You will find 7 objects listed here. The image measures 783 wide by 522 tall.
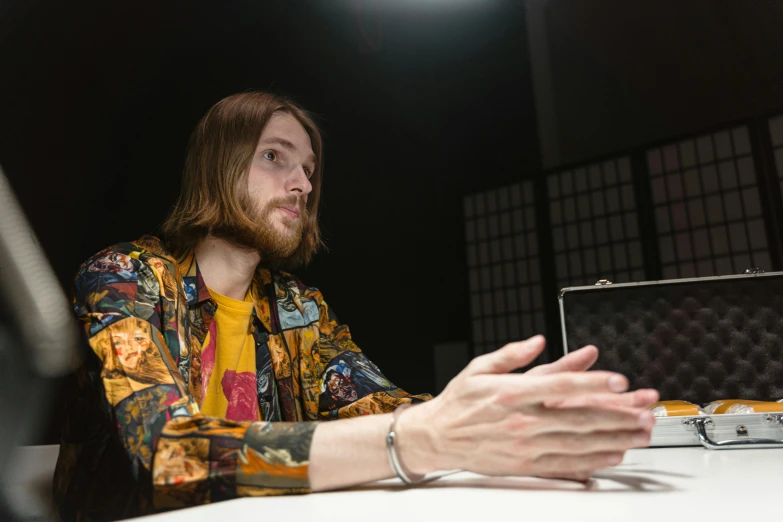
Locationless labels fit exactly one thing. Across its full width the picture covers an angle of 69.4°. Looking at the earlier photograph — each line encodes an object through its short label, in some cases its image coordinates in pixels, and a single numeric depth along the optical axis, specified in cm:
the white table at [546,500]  46
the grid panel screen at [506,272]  265
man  58
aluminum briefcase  163
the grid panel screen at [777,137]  213
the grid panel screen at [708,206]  219
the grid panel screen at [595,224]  245
